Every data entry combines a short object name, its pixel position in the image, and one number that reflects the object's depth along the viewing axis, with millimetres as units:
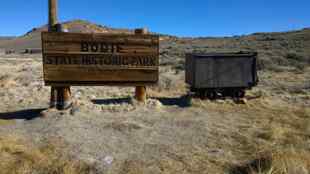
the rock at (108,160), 3452
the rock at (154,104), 6408
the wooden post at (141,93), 6410
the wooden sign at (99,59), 5803
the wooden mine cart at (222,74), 7291
